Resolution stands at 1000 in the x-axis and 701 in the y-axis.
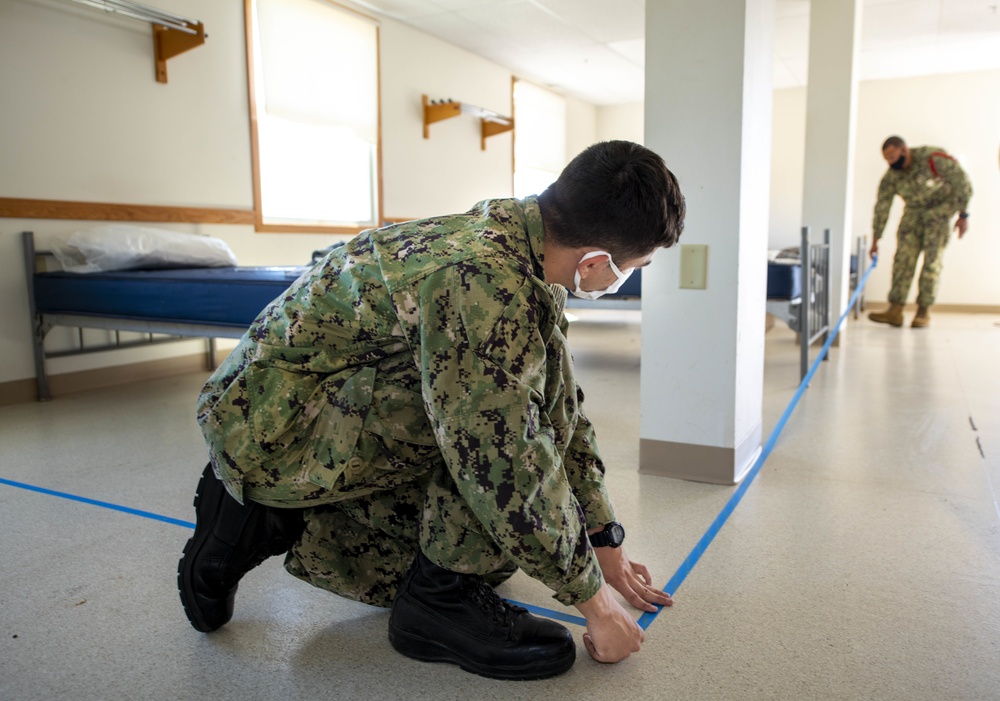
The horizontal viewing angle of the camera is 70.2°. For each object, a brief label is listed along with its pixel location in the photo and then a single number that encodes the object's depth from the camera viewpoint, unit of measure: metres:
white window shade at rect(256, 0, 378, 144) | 4.10
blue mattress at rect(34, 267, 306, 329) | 2.58
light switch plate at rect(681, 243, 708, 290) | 1.92
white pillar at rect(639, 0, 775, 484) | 1.85
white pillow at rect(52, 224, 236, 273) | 3.01
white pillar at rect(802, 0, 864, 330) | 4.52
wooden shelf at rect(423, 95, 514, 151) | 5.37
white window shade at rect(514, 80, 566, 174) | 6.88
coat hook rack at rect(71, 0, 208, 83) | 3.16
